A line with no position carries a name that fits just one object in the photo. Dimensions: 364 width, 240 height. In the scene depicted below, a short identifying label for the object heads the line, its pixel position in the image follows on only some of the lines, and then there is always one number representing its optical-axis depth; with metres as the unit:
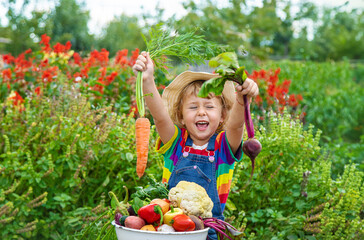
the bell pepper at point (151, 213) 1.86
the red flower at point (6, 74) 4.67
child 2.21
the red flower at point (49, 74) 4.40
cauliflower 1.96
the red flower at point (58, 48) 5.27
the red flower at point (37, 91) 3.98
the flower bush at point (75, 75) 4.36
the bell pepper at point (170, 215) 1.86
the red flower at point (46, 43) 5.17
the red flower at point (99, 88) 4.55
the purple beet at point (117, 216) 1.95
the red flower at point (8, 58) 5.40
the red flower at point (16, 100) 3.86
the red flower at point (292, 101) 5.08
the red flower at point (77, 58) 5.38
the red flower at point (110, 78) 4.69
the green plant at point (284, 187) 3.04
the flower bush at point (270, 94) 5.01
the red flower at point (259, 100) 5.02
